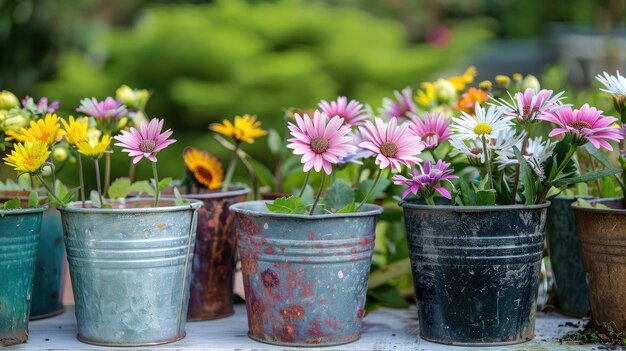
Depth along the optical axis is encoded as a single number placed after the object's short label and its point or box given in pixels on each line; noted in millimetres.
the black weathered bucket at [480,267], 1554
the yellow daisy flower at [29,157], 1549
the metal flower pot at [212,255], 1699
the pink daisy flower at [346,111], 1677
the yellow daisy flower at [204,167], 1738
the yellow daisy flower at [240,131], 1718
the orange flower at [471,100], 1728
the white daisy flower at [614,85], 1573
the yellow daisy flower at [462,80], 1834
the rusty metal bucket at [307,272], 1556
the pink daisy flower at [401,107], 1788
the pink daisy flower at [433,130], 1624
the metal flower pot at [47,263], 1714
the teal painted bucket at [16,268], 1565
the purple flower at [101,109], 1670
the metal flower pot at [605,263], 1567
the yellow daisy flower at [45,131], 1591
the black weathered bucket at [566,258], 1707
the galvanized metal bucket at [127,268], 1559
